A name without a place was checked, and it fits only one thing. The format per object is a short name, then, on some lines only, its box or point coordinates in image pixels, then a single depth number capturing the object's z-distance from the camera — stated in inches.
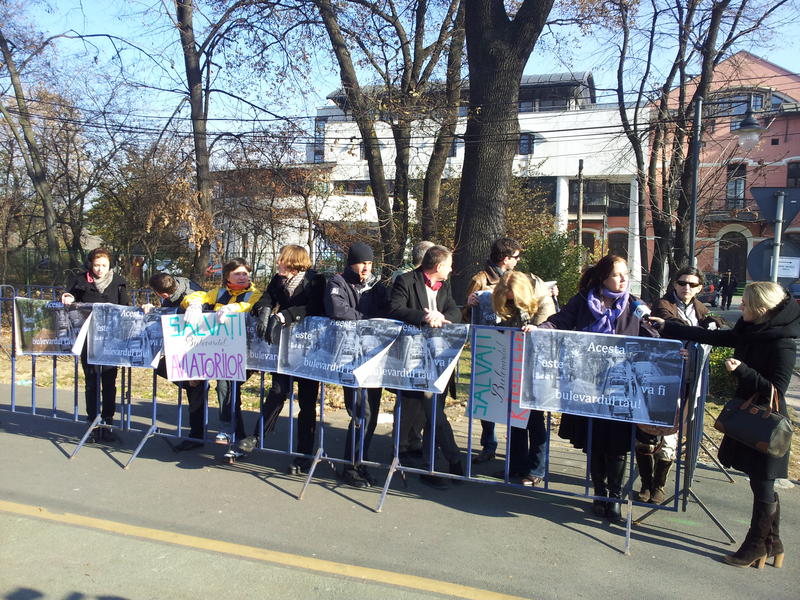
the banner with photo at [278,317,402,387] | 195.6
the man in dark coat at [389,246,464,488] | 196.5
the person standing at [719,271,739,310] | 1285.7
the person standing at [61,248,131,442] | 244.7
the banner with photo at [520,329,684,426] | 165.2
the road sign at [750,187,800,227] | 328.2
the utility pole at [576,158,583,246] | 1219.9
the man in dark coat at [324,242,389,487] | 203.3
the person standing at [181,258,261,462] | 220.7
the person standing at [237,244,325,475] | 212.5
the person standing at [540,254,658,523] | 176.6
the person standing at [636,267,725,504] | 182.1
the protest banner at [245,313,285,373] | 212.1
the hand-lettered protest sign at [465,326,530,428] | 184.4
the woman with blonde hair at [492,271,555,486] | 192.4
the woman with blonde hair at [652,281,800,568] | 148.3
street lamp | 473.1
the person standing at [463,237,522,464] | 226.7
